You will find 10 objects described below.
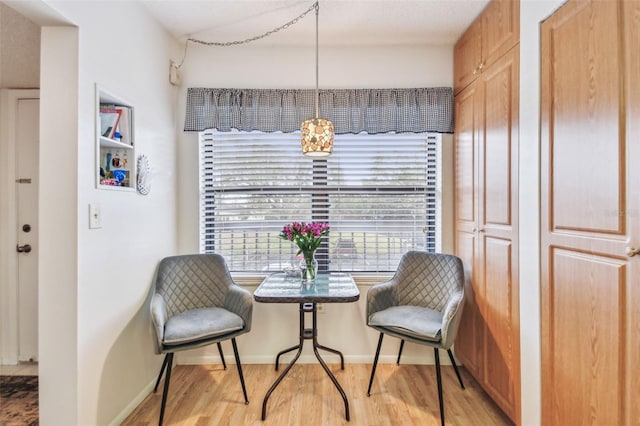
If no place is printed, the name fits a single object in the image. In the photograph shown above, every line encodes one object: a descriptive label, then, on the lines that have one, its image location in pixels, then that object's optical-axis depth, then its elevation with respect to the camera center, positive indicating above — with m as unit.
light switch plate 1.56 -0.01
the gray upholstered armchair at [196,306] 1.80 -0.63
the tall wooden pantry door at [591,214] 1.04 +0.00
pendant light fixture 1.90 +0.48
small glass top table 1.82 -0.48
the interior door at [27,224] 2.47 -0.07
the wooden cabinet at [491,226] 1.71 -0.08
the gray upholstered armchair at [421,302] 1.86 -0.63
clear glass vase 2.16 -0.38
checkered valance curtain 2.47 +0.85
